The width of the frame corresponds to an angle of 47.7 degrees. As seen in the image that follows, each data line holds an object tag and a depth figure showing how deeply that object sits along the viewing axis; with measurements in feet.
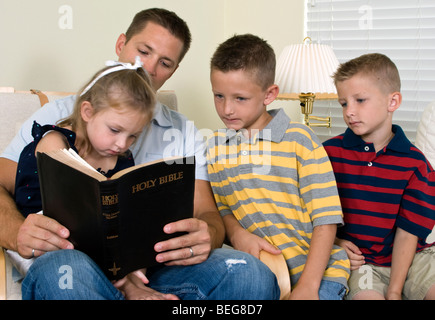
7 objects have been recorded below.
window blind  9.80
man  3.77
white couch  7.00
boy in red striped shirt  5.08
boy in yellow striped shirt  5.03
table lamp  8.13
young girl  4.57
